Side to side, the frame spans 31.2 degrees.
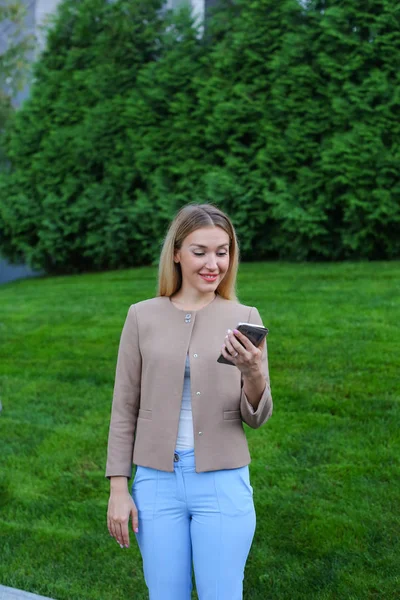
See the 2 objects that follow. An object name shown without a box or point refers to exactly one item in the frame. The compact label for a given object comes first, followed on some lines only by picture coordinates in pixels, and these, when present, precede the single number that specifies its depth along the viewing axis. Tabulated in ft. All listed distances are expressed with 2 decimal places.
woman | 7.23
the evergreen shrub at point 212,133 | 29.84
